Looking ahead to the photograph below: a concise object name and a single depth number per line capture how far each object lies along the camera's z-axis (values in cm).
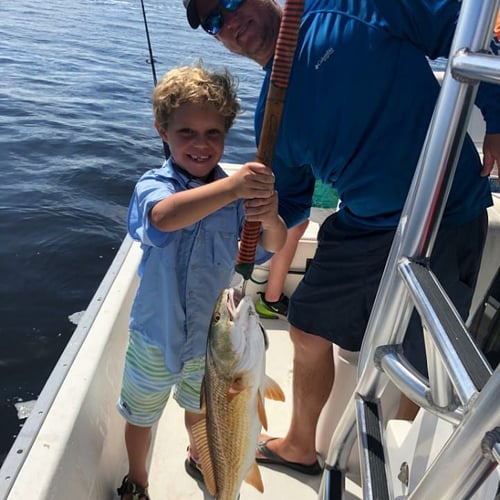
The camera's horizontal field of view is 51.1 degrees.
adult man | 165
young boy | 181
